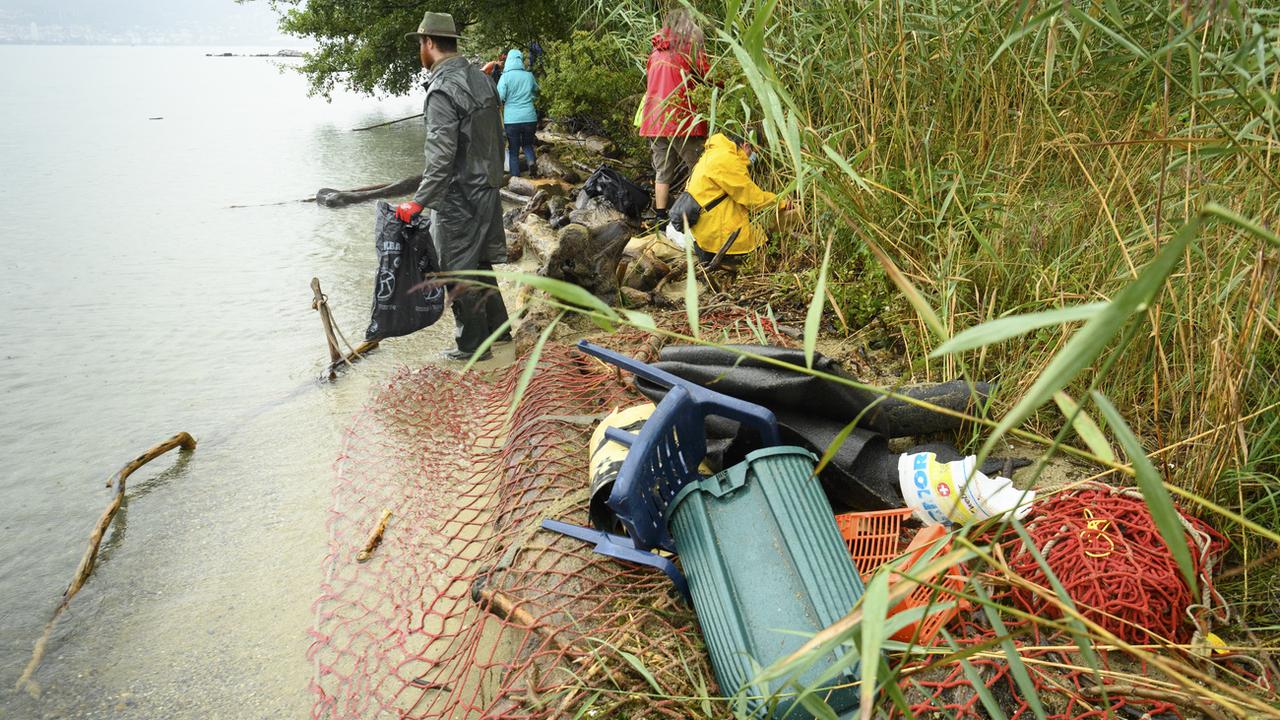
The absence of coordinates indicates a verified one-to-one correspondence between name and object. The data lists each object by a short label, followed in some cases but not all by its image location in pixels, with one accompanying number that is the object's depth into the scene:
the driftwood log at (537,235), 6.46
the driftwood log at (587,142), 8.88
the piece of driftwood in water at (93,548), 2.95
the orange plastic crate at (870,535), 2.35
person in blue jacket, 9.53
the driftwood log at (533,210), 7.71
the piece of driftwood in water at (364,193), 10.41
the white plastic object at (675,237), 5.47
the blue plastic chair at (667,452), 2.09
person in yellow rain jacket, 4.79
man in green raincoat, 4.83
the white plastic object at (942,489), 2.15
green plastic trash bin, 1.79
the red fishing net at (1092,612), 1.81
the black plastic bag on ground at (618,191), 6.61
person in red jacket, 5.04
